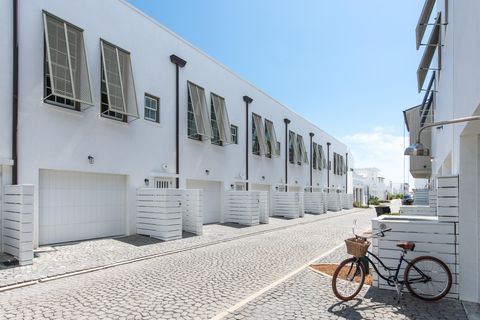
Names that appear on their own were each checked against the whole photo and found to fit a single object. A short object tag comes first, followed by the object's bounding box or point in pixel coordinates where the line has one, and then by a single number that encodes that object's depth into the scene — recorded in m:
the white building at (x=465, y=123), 4.83
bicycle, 5.86
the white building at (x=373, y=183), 66.84
